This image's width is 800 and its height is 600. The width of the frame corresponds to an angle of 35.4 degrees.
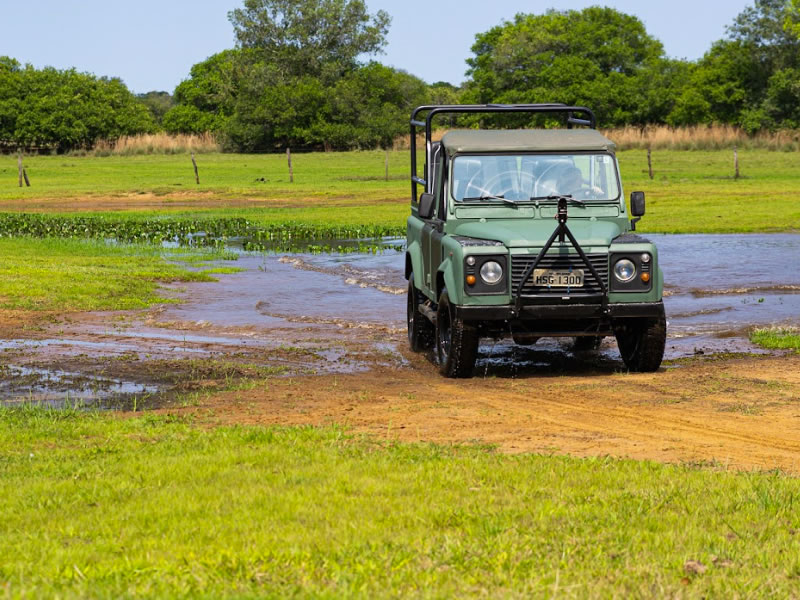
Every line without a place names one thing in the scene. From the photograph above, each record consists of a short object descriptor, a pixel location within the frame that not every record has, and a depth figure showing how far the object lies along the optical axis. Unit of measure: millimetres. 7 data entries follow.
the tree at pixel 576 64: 83438
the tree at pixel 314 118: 83688
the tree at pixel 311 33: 96938
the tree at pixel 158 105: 137250
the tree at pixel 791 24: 59906
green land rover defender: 10961
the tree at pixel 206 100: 99938
